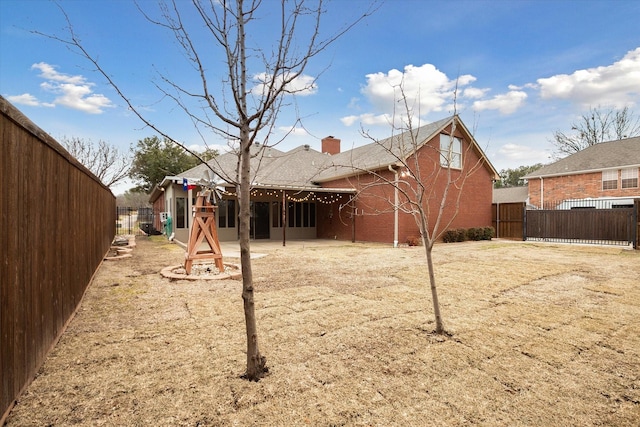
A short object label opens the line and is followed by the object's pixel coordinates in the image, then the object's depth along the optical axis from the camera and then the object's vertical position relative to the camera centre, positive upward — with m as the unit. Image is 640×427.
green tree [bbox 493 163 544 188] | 50.03 +6.44
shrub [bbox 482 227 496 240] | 16.53 -0.99
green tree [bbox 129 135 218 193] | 29.88 +5.42
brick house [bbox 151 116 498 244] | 14.34 +0.86
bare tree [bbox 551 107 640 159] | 28.56 +7.97
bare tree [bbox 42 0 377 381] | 2.38 +1.18
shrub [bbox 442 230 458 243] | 15.00 -1.04
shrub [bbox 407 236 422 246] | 13.59 -1.14
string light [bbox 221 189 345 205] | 15.83 +1.08
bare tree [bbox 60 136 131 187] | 20.50 +4.08
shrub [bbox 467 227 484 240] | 16.03 -0.97
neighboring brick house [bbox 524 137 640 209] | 18.34 +2.35
